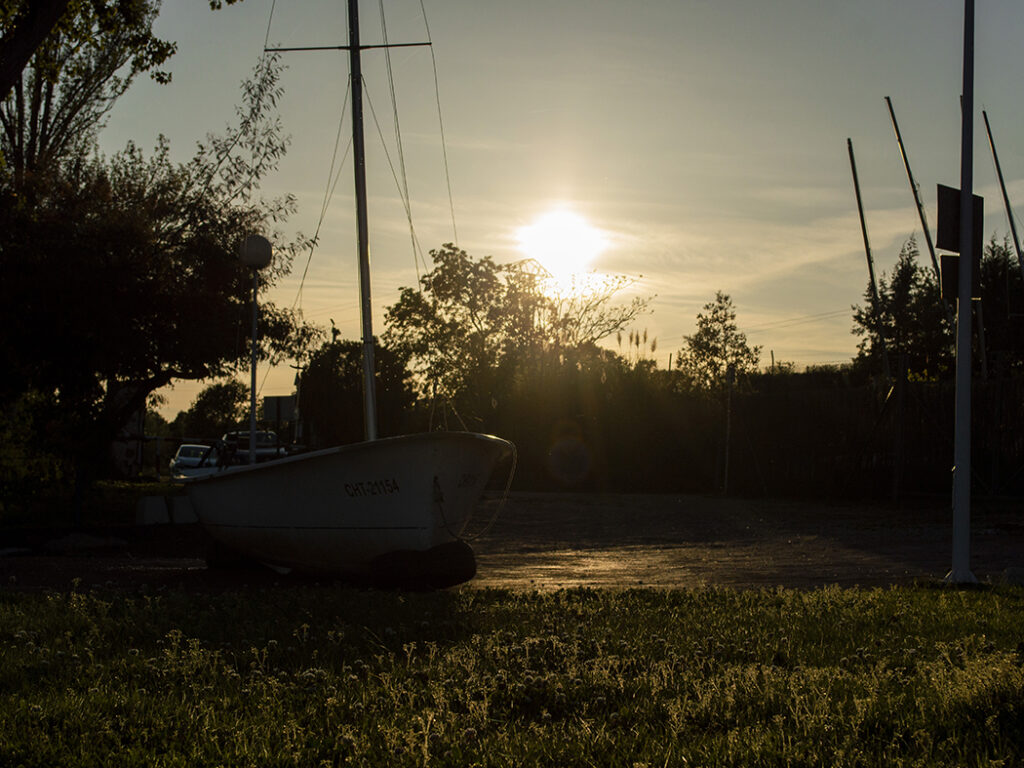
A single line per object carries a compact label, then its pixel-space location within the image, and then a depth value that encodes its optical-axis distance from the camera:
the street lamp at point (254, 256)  13.84
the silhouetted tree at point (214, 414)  68.29
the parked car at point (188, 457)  35.97
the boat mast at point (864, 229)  32.78
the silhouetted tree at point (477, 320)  49.79
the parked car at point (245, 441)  30.69
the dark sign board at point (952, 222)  10.67
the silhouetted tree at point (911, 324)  45.97
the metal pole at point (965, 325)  10.23
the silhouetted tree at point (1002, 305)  39.59
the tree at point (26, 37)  11.53
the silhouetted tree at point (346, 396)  50.78
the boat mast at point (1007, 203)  30.69
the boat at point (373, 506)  10.11
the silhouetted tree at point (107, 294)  17.31
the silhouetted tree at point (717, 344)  55.12
